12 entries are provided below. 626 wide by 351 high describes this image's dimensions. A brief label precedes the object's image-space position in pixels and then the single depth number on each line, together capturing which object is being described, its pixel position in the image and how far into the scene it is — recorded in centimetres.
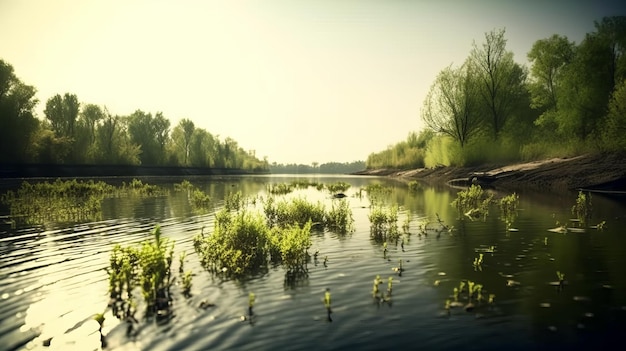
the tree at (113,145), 8338
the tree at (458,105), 6150
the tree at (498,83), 6084
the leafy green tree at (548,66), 5316
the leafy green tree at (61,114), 7994
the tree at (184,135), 11606
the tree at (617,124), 3472
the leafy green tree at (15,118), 5800
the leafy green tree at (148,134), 9881
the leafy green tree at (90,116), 8794
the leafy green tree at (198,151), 11662
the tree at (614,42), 4266
